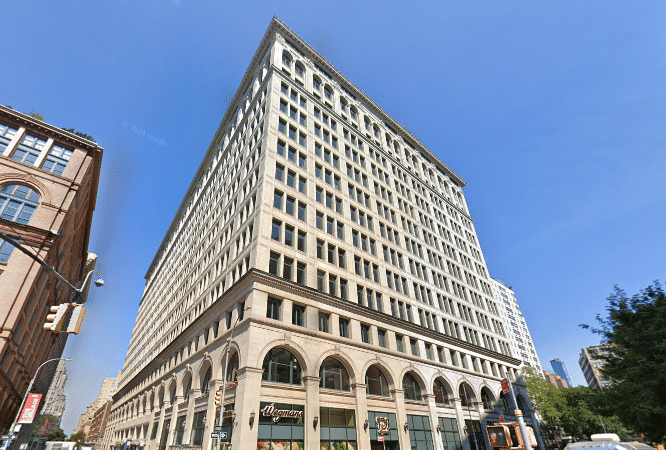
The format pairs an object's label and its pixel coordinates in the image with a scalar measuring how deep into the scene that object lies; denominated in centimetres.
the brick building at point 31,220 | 2966
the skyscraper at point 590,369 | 14296
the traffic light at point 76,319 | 1110
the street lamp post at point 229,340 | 2566
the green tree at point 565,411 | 5055
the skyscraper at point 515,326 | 12581
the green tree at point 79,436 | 17749
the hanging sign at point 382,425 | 2898
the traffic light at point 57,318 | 1091
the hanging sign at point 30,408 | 2570
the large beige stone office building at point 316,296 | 2655
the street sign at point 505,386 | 2200
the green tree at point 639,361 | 2205
